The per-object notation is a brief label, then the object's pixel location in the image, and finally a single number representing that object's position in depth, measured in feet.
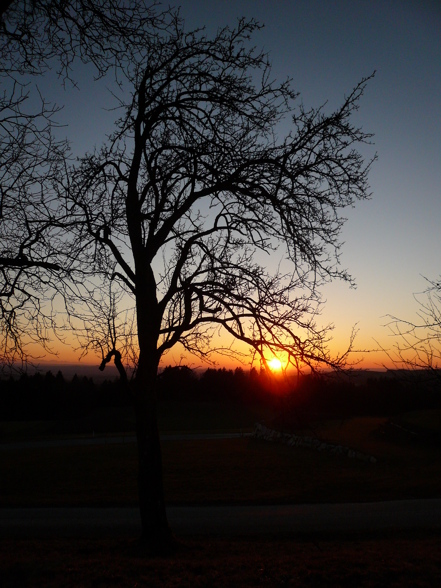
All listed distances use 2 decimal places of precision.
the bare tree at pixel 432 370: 19.71
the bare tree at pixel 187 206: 24.17
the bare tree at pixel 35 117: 18.02
